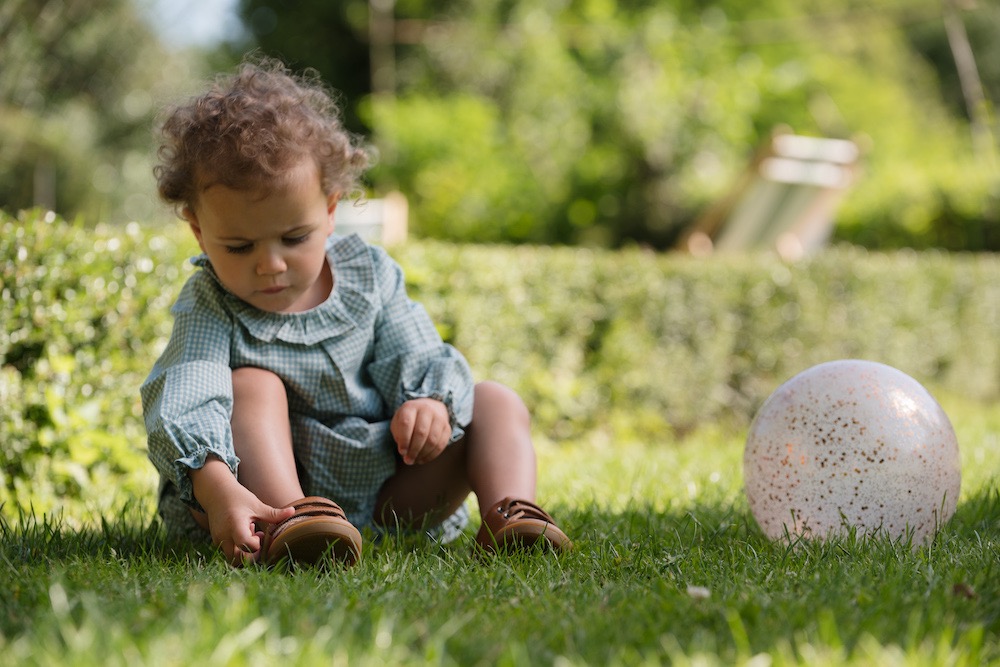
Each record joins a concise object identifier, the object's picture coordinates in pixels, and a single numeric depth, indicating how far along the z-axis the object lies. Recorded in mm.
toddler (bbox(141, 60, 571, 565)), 2299
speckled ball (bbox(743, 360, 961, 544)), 2418
